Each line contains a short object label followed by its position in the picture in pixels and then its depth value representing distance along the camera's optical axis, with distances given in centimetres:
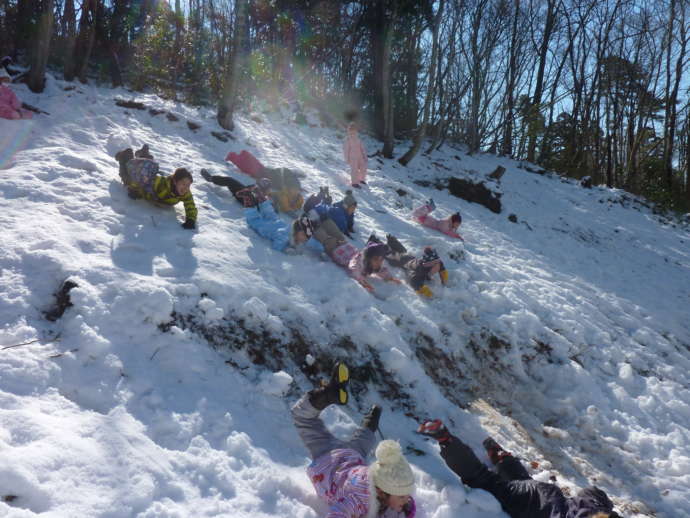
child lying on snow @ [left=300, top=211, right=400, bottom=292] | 469
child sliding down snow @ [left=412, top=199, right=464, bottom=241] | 721
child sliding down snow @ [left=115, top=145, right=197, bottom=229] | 449
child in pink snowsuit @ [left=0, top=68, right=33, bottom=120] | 568
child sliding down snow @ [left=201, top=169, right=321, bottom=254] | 478
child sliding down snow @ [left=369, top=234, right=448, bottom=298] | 504
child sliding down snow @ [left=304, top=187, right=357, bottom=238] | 589
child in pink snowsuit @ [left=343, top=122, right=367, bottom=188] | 884
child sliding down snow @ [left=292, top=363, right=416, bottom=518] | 215
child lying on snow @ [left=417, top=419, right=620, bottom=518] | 255
